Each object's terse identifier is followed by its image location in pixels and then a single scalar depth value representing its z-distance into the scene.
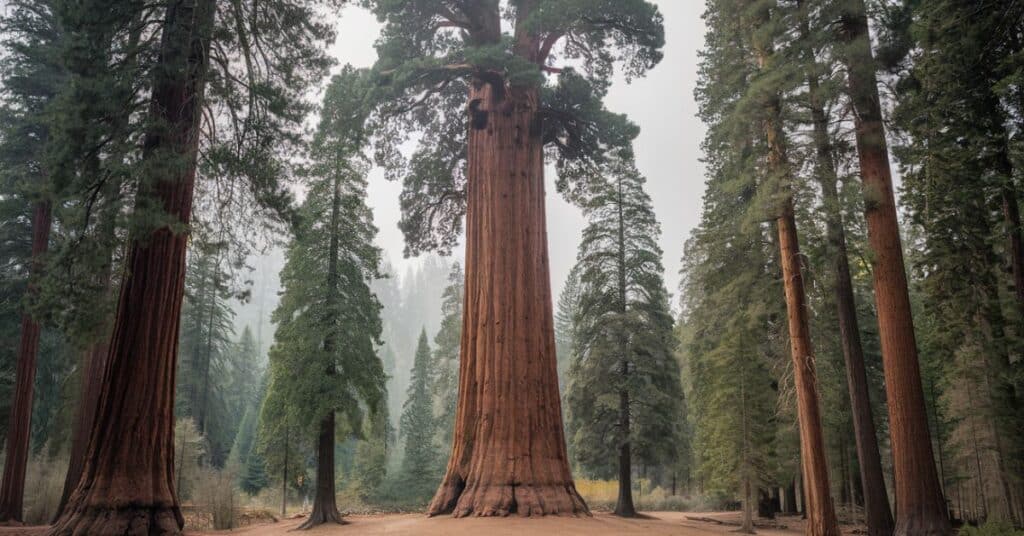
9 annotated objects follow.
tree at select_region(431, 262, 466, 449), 37.47
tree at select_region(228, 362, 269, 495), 42.78
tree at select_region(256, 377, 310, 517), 20.06
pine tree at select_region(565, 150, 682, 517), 23.31
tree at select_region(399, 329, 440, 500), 35.06
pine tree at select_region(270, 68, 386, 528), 19.05
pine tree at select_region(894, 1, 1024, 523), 10.38
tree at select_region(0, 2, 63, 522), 15.70
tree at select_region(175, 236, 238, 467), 37.38
